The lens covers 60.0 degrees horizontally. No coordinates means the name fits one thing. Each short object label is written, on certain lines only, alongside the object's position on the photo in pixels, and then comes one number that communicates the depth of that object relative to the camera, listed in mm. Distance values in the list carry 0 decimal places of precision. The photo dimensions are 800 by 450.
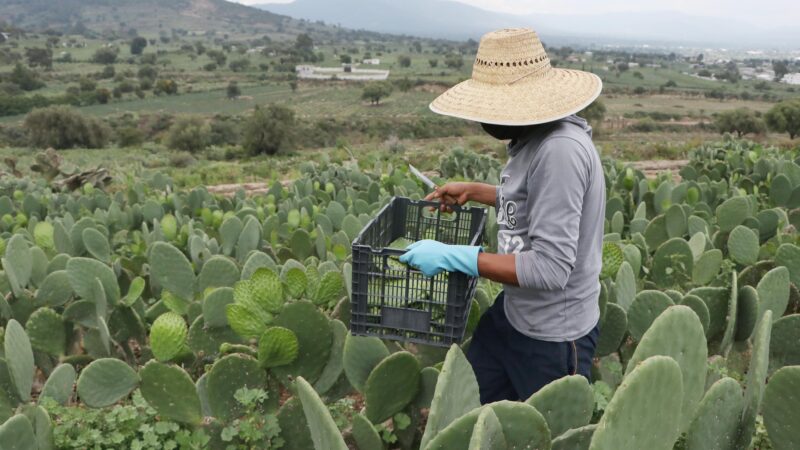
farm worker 1540
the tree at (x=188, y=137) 29812
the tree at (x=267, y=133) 25969
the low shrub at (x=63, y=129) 31375
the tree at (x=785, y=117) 25969
